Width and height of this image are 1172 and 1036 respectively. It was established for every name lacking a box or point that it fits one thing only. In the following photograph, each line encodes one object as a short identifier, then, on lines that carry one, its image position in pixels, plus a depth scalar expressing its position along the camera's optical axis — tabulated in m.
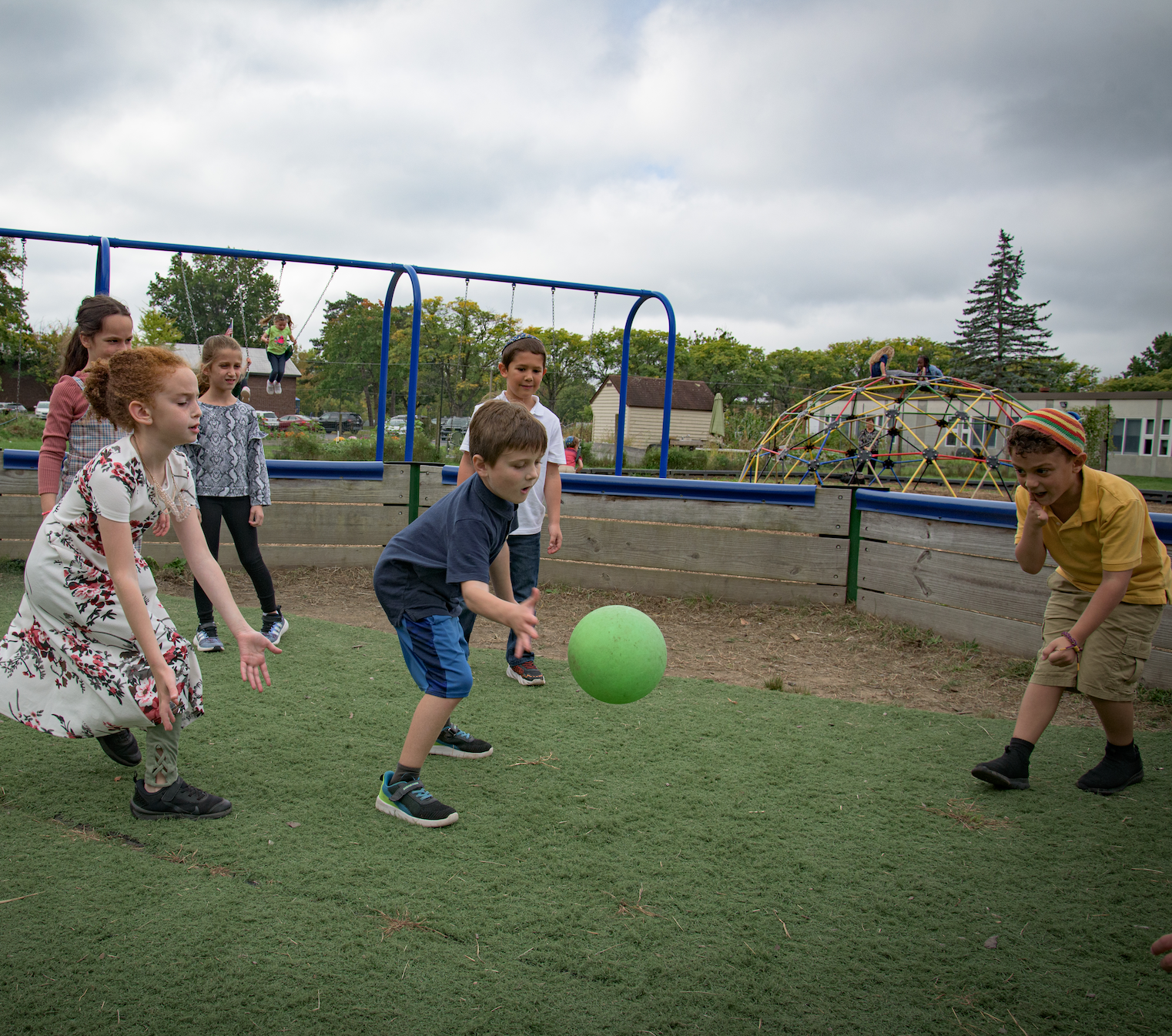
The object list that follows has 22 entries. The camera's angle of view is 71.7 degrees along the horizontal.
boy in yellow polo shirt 3.30
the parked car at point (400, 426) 10.55
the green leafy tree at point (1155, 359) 80.50
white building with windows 40.34
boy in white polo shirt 4.58
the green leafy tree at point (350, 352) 11.40
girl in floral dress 2.70
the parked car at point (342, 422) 17.28
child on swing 9.05
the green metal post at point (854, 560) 6.80
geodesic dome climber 13.84
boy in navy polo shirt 2.89
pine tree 55.75
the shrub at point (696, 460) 25.08
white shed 24.83
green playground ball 3.09
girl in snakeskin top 4.98
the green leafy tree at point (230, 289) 9.14
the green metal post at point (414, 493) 8.02
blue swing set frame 7.82
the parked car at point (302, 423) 16.98
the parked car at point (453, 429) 10.98
